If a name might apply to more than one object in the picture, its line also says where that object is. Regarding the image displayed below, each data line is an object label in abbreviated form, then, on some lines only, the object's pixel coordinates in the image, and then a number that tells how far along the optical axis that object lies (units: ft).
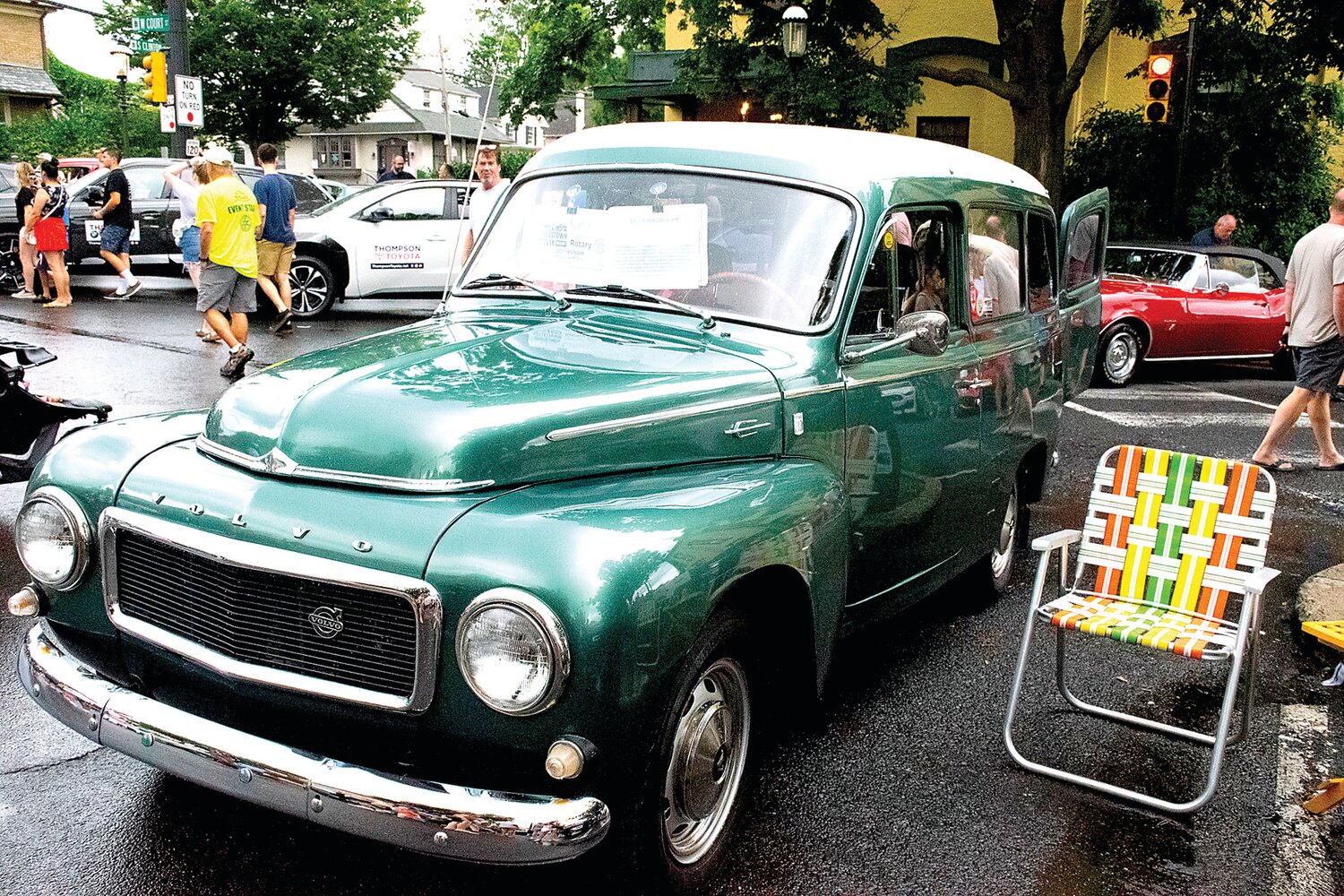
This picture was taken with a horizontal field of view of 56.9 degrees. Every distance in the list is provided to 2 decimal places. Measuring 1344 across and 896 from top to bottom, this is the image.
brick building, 160.15
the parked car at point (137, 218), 54.34
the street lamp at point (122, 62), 100.07
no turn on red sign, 61.86
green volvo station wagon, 9.14
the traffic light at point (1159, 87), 49.29
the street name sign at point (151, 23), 64.69
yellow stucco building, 73.10
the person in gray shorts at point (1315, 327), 28.63
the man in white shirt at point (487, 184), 33.64
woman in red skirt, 48.16
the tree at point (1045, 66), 58.44
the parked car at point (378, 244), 49.49
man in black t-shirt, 51.49
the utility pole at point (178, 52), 61.93
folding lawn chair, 14.03
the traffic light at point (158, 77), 65.82
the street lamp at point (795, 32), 56.54
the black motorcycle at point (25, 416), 20.71
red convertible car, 44.70
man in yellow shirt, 34.53
